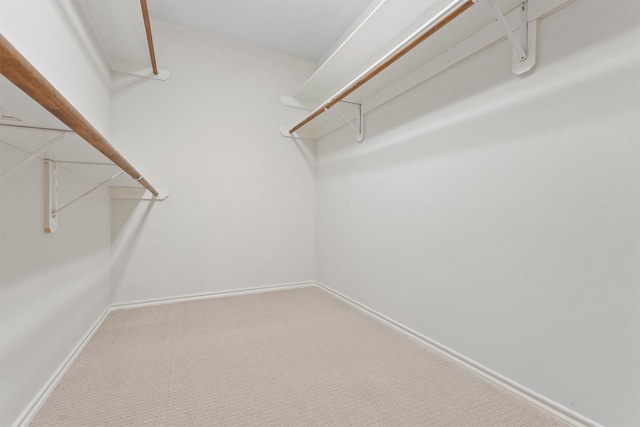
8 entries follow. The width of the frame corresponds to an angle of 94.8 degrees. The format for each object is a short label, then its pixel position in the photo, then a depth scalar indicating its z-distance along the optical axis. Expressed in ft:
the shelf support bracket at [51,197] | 3.91
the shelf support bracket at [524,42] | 3.70
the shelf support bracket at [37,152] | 2.64
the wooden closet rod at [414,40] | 3.50
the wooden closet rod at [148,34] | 4.83
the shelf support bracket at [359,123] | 7.25
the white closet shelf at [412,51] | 3.73
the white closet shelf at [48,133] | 1.58
